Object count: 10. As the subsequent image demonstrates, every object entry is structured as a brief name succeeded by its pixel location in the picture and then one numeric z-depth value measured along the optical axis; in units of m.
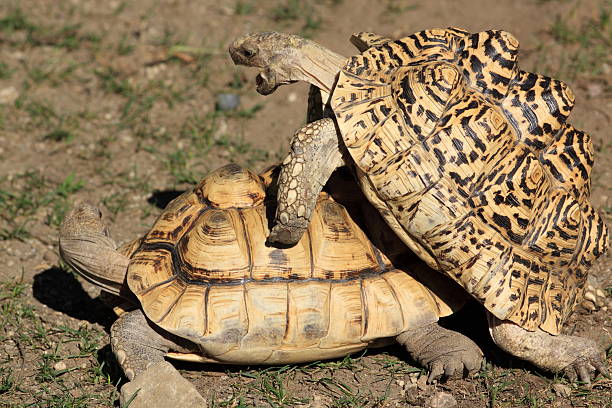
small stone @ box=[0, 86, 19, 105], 14.30
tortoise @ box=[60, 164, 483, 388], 8.64
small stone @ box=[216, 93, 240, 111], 13.98
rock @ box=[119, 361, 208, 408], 8.23
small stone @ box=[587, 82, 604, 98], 13.88
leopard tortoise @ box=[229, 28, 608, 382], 8.55
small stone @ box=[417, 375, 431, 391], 9.04
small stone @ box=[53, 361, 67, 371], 9.36
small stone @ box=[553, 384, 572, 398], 8.96
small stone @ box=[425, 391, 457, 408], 8.74
